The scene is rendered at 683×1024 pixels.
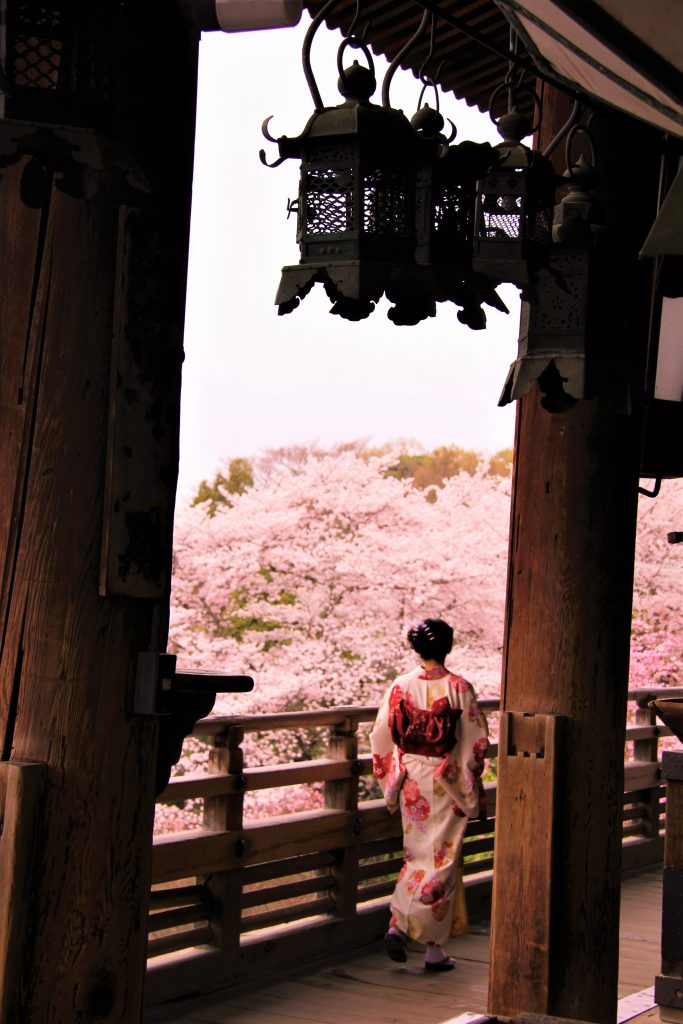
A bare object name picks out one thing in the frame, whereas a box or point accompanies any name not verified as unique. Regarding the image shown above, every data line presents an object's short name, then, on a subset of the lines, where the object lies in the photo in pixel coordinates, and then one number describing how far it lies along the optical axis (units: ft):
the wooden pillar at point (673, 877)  12.90
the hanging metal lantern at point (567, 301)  11.30
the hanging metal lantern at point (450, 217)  9.18
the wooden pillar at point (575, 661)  13.24
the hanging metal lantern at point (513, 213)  10.18
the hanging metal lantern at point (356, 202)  8.87
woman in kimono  18.43
